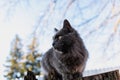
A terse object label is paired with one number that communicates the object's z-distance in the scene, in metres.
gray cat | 1.37
